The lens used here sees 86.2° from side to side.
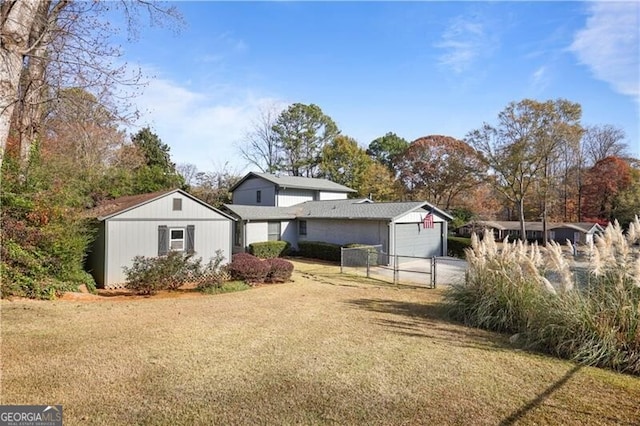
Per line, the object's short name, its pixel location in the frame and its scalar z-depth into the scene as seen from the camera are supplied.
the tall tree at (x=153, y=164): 22.17
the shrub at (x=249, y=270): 12.17
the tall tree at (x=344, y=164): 37.66
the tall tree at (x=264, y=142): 39.06
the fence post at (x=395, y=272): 12.94
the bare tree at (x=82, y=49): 6.38
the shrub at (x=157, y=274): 10.56
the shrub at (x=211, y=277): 11.20
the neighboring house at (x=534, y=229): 29.84
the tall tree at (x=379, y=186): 36.22
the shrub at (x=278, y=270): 12.66
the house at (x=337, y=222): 18.59
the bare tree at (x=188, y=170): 36.22
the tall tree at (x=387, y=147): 43.22
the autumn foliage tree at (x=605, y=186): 34.06
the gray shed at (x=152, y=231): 12.09
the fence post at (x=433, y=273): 11.92
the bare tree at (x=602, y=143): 38.56
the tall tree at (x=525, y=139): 26.44
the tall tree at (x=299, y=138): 38.62
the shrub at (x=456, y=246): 22.17
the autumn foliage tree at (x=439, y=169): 34.34
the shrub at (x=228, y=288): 10.98
